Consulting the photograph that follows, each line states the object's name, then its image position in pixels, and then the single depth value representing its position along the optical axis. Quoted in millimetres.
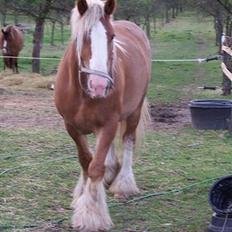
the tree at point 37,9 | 16031
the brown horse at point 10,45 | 16578
